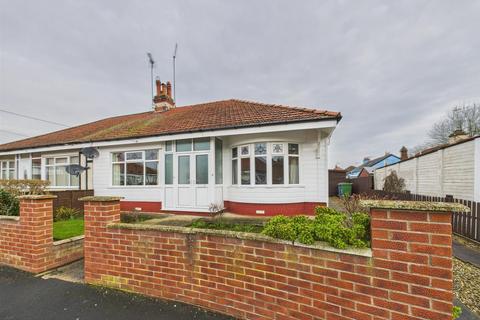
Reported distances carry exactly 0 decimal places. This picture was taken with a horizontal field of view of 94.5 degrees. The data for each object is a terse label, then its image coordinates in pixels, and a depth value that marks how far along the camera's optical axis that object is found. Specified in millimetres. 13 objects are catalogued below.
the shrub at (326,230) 1996
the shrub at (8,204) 5023
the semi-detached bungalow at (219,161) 7789
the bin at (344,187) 16828
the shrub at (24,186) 6145
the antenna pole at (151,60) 15719
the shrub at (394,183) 13451
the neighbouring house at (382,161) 31241
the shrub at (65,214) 7246
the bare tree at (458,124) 21953
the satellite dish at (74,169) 9548
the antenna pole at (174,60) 15305
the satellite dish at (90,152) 9500
